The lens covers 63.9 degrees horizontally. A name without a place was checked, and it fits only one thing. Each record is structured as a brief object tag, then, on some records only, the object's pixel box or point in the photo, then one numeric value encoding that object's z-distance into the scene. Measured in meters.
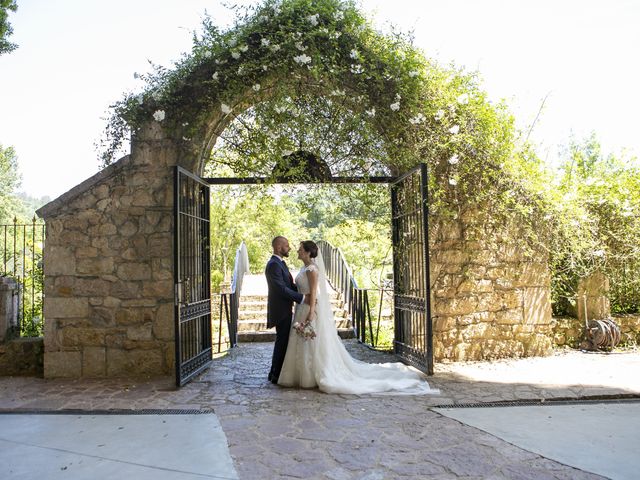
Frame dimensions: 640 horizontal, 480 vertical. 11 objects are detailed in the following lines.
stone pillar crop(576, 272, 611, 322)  7.11
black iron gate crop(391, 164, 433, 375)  5.64
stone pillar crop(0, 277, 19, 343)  6.18
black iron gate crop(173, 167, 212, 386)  5.24
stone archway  6.03
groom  5.48
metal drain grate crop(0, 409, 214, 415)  4.41
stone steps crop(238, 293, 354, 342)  8.91
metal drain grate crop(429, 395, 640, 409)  4.50
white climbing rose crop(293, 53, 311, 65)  6.08
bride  5.23
